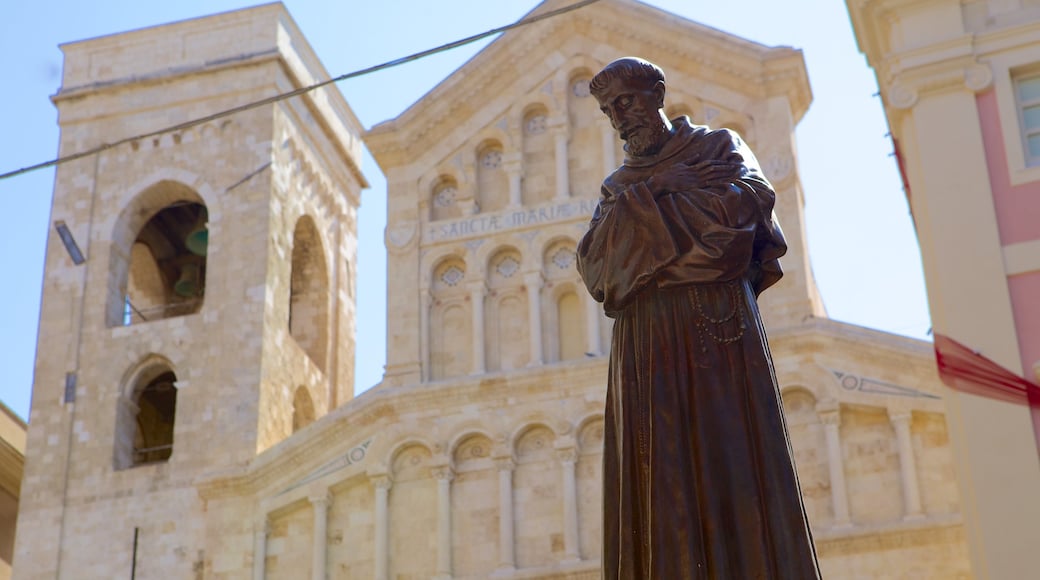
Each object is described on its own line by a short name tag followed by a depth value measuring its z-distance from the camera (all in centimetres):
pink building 1501
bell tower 2562
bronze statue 451
